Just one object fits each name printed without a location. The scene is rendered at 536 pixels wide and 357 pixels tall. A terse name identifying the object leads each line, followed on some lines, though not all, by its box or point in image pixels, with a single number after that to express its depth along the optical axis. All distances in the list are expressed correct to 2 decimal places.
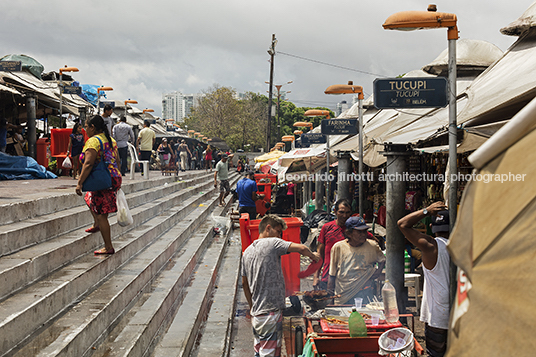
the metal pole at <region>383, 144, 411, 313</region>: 6.13
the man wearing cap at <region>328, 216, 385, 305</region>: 5.46
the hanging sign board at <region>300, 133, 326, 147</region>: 13.23
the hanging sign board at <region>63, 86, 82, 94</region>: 15.86
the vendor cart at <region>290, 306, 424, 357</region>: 3.60
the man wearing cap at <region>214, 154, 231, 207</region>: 15.70
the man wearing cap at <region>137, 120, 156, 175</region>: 15.80
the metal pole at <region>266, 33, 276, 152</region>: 43.08
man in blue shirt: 11.47
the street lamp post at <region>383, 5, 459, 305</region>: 4.53
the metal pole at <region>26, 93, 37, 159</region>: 12.62
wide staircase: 3.83
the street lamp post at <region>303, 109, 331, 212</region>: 12.35
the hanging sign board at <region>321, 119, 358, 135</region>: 9.31
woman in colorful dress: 5.65
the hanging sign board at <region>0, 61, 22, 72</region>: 14.75
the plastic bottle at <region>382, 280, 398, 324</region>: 4.14
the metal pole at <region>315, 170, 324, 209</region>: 16.00
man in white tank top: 3.84
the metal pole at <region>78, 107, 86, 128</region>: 17.09
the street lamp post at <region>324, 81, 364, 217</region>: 8.88
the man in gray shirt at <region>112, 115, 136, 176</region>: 12.70
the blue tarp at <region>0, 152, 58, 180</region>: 10.58
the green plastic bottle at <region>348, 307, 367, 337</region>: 3.71
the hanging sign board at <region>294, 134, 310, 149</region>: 20.44
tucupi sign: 4.81
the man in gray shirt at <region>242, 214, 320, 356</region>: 4.23
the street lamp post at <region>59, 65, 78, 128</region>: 16.82
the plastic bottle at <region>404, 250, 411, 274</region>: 7.45
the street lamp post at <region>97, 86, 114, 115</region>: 22.32
